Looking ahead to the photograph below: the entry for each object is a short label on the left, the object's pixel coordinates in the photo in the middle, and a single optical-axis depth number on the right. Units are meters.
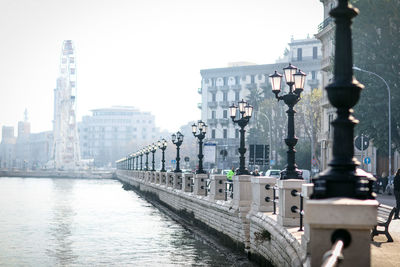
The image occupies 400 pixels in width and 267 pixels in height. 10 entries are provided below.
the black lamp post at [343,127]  7.91
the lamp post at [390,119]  38.26
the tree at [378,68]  39.81
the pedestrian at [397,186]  22.50
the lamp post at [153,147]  66.11
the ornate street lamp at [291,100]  17.44
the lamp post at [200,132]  35.28
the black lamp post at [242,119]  23.75
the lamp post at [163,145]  52.84
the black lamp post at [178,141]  44.37
